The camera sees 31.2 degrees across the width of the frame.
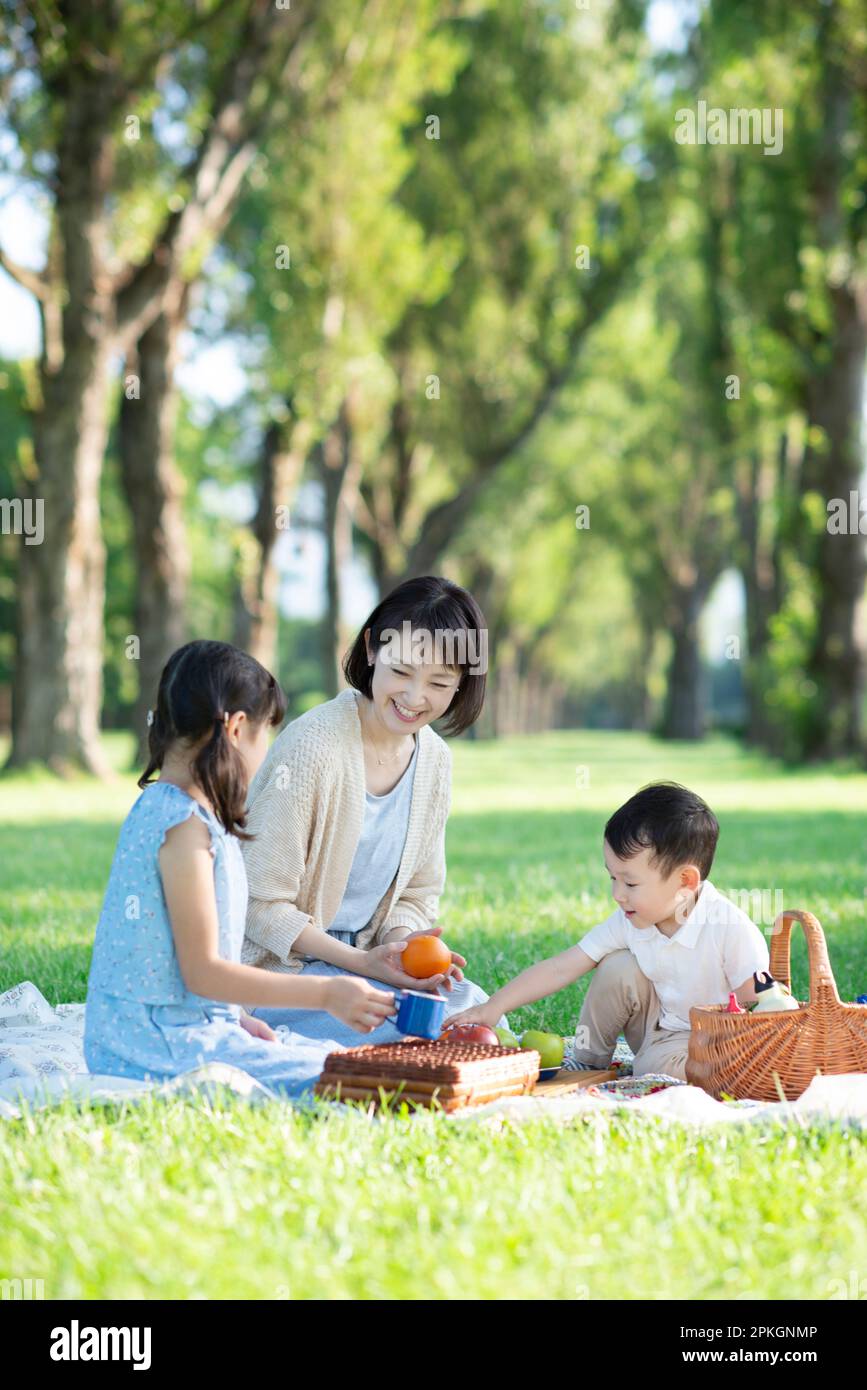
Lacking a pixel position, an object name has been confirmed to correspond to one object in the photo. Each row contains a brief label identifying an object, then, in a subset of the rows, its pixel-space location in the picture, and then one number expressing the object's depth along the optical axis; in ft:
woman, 16.19
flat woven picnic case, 12.67
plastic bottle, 14.74
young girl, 12.82
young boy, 15.40
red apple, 14.74
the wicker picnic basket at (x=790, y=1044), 14.23
